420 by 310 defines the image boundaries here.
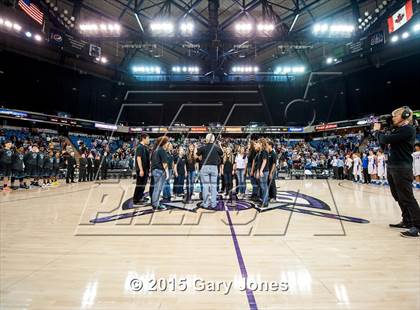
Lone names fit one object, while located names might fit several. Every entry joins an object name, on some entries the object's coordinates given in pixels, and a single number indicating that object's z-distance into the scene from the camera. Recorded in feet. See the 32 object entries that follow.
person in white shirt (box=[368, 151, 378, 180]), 38.06
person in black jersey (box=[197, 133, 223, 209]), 17.38
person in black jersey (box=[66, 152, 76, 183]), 39.00
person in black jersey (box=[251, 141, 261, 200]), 20.39
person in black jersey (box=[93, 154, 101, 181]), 45.78
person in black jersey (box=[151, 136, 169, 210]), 17.20
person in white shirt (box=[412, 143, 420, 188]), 30.14
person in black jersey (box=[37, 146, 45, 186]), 32.63
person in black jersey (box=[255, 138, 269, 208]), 18.33
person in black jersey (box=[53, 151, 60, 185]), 36.04
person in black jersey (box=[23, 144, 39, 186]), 31.24
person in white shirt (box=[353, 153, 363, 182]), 41.55
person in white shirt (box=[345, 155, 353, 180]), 47.11
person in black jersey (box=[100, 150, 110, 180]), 47.22
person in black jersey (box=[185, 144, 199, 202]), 22.65
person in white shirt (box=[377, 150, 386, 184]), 36.24
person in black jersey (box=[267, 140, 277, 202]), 19.11
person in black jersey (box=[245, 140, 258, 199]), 21.79
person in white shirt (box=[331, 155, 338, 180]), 51.01
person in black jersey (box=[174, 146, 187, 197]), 24.65
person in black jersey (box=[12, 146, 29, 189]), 29.45
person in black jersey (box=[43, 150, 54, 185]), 34.06
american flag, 45.80
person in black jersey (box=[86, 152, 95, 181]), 43.55
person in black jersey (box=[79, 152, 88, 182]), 41.50
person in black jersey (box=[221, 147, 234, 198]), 23.99
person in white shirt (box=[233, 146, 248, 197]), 23.27
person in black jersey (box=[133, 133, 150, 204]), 17.79
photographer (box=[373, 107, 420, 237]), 10.48
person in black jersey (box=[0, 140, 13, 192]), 28.89
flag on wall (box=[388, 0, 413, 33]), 44.09
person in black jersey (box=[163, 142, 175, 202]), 21.08
